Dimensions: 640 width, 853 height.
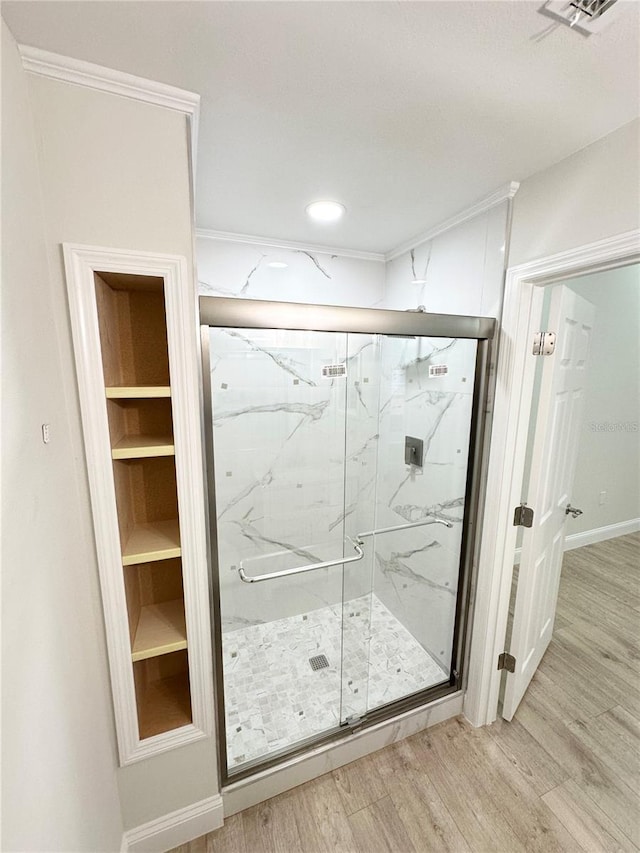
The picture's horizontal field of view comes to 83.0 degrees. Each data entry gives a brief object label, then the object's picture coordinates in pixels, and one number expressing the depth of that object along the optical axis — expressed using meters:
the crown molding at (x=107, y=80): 0.80
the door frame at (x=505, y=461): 1.37
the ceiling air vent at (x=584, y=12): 0.70
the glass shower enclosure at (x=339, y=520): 1.72
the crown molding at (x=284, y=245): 1.93
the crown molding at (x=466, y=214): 1.41
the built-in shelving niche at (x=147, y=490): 1.07
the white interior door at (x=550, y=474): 1.48
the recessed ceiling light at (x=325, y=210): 1.59
